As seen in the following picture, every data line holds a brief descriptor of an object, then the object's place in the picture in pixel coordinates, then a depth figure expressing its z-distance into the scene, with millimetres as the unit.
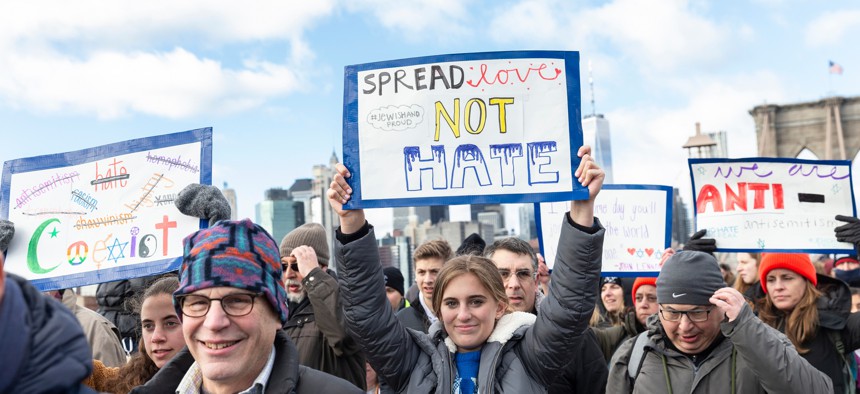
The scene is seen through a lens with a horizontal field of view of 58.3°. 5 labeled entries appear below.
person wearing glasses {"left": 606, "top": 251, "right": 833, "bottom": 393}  3428
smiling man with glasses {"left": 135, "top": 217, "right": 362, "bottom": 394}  2234
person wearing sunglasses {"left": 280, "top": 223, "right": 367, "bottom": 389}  4426
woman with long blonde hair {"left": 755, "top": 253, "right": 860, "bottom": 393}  4809
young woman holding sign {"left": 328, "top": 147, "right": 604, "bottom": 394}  3154
